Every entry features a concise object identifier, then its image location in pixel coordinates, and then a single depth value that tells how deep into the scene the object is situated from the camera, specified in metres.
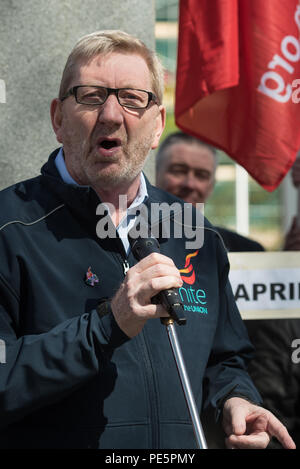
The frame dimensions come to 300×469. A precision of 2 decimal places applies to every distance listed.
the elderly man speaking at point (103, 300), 3.85
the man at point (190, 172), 7.96
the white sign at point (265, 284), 7.71
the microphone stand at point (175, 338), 3.22
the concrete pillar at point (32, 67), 6.80
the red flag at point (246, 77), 7.22
